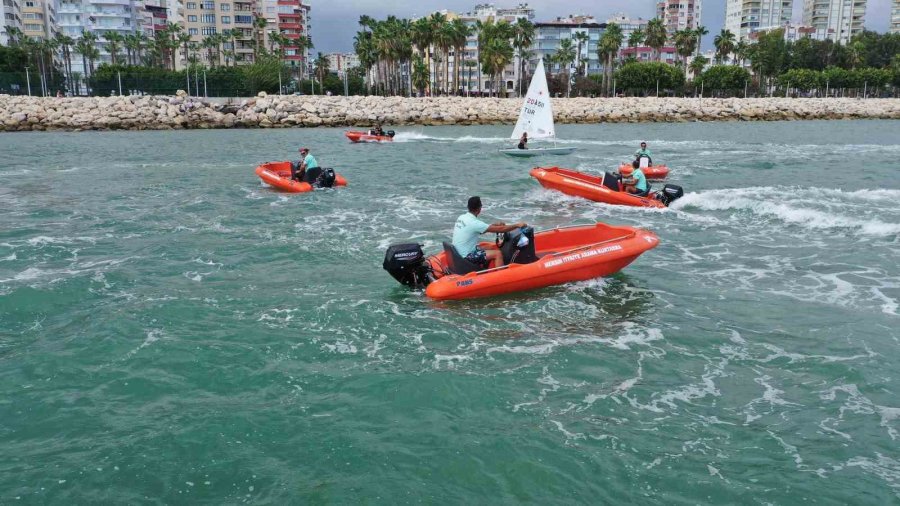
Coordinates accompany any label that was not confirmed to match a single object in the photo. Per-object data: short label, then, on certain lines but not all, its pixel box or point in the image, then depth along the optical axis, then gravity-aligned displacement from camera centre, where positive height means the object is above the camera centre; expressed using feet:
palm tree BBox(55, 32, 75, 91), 310.45 +37.50
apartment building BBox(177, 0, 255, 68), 374.22 +56.39
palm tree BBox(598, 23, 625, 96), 327.47 +38.51
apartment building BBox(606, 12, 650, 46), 538.43 +79.45
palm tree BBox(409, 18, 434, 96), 274.57 +36.27
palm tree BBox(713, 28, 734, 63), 339.36 +39.89
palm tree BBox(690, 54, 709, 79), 328.68 +29.21
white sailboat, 96.53 +1.68
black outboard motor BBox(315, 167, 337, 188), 76.84 -5.69
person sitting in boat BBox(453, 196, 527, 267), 36.35 -5.67
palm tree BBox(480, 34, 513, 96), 287.28 +29.34
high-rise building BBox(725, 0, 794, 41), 588.91 +94.78
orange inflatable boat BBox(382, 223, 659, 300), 36.35 -7.49
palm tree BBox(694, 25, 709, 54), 329.72 +44.27
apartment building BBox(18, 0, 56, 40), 379.96 +58.51
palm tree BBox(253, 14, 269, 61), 335.06 +49.13
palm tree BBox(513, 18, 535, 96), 305.12 +39.78
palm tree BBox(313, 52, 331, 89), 304.91 +27.91
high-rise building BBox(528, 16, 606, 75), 450.71 +57.73
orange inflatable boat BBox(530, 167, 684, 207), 65.92 -5.99
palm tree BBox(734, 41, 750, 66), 347.77 +37.70
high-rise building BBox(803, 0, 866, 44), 577.43 +90.28
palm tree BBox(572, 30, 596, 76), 375.04 +47.20
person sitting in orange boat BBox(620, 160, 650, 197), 67.05 -5.52
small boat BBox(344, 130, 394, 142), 137.59 -2.18
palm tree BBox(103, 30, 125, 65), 331.16 +40.82
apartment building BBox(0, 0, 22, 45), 345.51 +55.43
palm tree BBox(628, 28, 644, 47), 363.97 +45.98
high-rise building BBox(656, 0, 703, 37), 583.99 +94.15
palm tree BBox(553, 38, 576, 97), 349.82 +35.27
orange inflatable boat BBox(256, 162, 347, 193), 75.23 -5.80
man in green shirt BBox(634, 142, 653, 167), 80.53 -3.36
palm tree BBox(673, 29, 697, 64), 328.29 +39.37
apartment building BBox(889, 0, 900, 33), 586.45 +90.54
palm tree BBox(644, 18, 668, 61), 339.77 +44.27
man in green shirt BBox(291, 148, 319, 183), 76.54 -4.47
